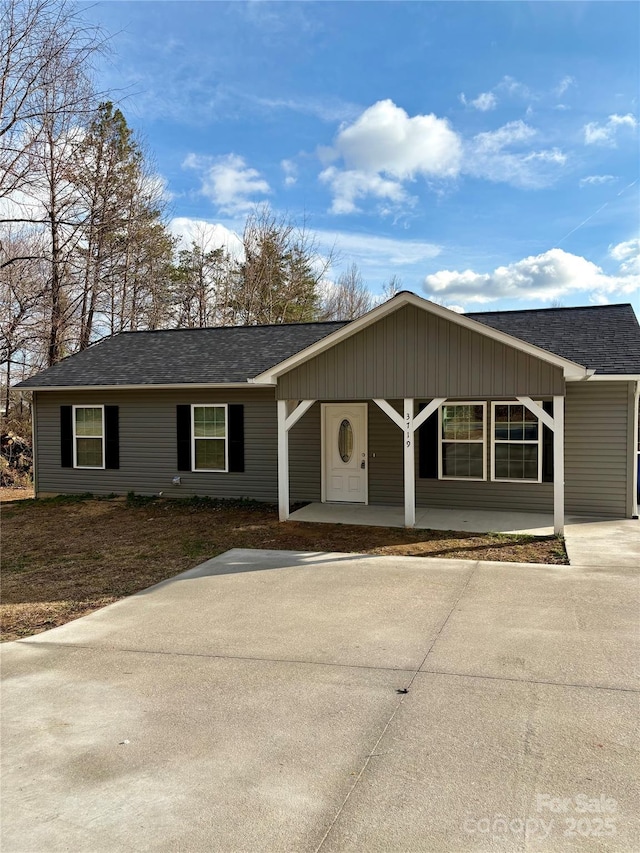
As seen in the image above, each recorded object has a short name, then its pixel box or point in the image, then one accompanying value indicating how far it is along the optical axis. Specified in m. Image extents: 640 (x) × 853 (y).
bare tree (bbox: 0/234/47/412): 17.41
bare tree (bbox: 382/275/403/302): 32.65
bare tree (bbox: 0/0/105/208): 11.48
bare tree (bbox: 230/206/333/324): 26.34
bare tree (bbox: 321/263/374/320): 31.64
